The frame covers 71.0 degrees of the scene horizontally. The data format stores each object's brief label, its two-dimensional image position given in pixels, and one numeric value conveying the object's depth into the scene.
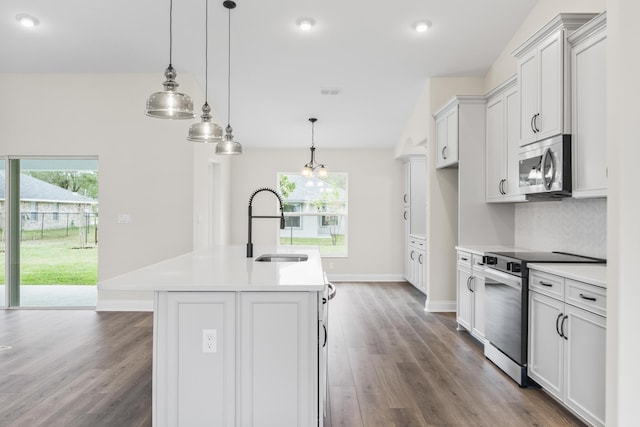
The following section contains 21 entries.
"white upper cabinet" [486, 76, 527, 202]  3.96
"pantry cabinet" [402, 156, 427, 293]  6.83
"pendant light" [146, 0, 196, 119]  2.38
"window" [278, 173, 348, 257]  7.88
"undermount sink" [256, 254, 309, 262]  3.51
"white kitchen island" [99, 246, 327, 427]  2.18
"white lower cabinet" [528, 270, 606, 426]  2.33
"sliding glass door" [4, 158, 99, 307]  5.35
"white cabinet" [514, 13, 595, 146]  2.98
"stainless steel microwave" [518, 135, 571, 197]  3.01
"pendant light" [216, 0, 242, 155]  3.62
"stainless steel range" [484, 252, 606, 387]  3.06
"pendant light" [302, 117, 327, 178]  6.14
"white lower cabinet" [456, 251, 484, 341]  3.95
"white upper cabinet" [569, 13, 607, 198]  2.69
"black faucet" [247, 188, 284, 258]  3.32
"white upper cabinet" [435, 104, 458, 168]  4.68
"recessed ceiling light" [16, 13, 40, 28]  4.14
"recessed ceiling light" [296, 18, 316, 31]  4.24
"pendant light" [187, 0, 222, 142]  3.07
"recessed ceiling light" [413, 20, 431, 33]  4.27
